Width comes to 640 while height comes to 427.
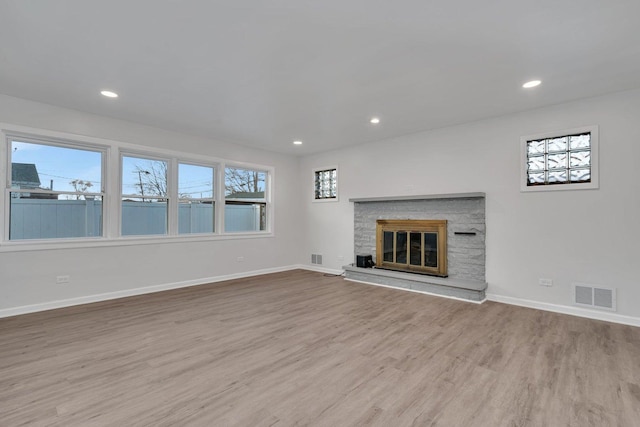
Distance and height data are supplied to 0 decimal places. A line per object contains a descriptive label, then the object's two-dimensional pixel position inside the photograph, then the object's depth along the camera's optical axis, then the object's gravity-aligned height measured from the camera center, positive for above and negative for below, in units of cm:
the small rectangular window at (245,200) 619 +33
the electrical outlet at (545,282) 408 -90
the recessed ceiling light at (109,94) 363 +149
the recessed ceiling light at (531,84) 335 +151
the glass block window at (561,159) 386 +78
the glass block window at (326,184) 680 +74
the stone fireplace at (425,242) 470 -47
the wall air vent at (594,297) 367 -100
